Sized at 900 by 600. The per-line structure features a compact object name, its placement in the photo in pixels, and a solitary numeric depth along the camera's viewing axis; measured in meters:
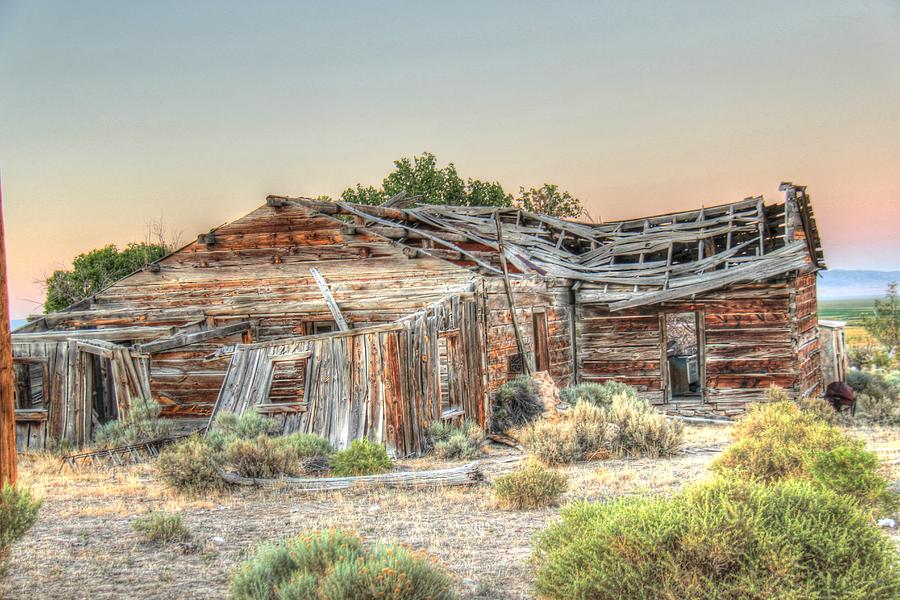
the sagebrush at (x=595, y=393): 16.50
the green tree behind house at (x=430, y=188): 35.69
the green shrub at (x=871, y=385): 20.55
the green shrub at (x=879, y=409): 17.34
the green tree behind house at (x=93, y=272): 31.64
